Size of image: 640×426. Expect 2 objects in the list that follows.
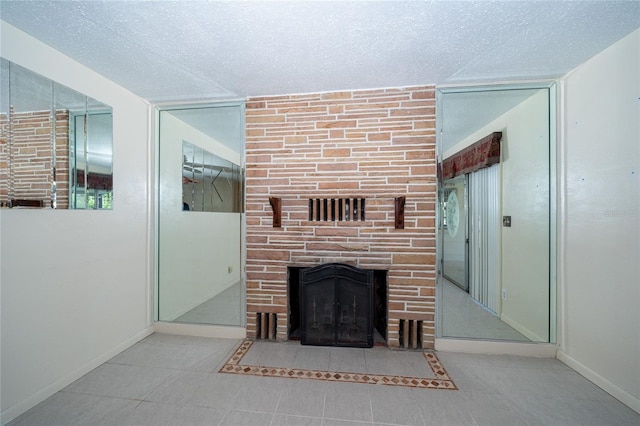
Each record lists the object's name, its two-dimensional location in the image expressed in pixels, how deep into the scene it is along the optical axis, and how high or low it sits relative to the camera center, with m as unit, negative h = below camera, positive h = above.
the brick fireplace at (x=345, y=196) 2.36 +0.19
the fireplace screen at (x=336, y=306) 2.29 -0.89
